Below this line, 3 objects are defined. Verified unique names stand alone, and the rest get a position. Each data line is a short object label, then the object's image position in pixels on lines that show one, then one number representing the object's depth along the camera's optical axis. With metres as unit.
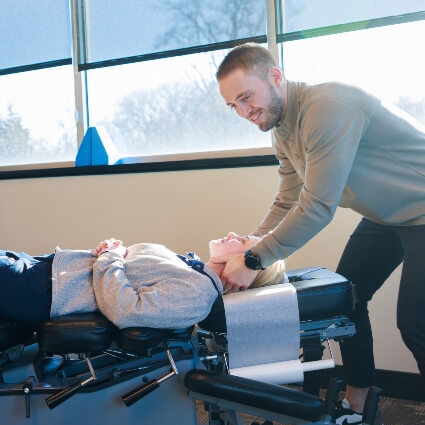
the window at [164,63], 2.08
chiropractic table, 1.20
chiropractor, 1.32
